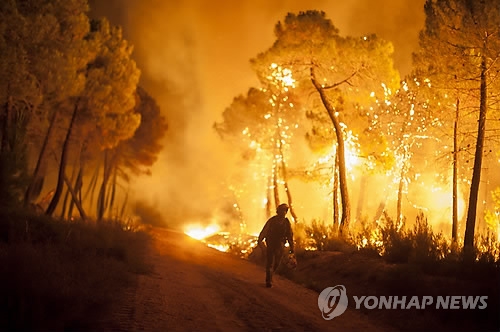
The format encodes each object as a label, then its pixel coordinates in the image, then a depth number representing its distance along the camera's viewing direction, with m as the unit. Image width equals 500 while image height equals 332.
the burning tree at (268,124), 27.29
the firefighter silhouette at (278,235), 10.58
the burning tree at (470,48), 11.03
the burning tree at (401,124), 24.06
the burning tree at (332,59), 17.34
